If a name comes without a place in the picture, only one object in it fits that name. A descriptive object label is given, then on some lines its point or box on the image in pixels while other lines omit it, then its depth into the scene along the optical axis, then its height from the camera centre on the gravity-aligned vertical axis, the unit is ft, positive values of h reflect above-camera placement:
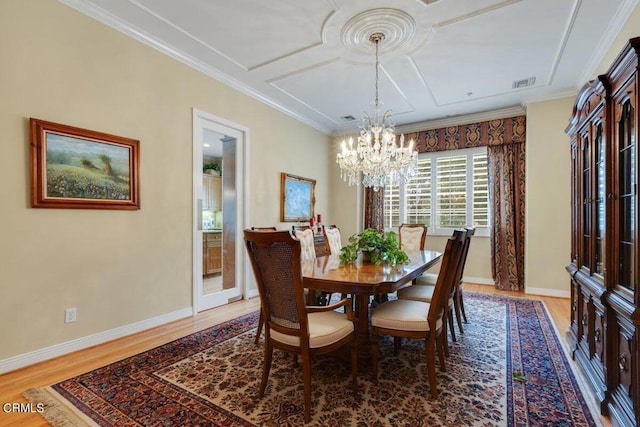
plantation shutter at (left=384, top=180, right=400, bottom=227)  20.16 +0.54
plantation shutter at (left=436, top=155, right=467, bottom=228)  17.98 +1.37
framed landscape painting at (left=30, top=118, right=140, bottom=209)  7.81 +1.34
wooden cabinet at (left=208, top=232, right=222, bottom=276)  14.07 -1.86
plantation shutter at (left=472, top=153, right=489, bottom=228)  17.30 +1.29
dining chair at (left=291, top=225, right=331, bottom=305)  10.78 -1.13
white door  13.76 -0.44
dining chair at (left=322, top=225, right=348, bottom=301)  12.45 -1.03
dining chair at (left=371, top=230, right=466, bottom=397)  6.63 -2.39
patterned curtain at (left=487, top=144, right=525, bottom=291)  16.06 -0.18
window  17.51 +1.20
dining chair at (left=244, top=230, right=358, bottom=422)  5.63 -1.95
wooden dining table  6.37 -1.46
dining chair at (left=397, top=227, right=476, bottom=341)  8.90 -2.42
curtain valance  16.30 +4.55
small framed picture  16.80 +1.00
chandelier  10.84 +2.07
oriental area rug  5.69 -3.82
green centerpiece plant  8.80 -1.06
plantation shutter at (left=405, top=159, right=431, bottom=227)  19.04 +1.15
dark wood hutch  5.19 -0.55
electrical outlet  8.31 -2.76
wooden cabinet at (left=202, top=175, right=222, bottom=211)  14.70 +1.10
